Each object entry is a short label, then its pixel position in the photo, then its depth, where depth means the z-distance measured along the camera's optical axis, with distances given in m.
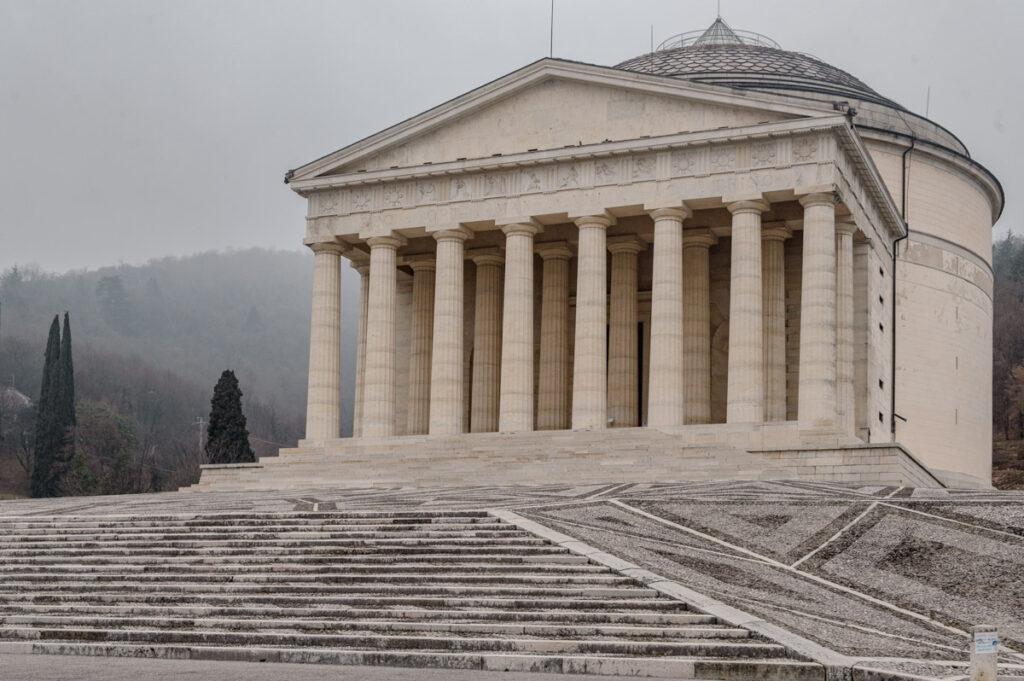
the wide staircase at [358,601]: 16.09
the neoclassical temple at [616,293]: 38.53
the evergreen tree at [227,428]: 70.81
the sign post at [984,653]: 12.74
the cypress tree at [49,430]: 77.31
